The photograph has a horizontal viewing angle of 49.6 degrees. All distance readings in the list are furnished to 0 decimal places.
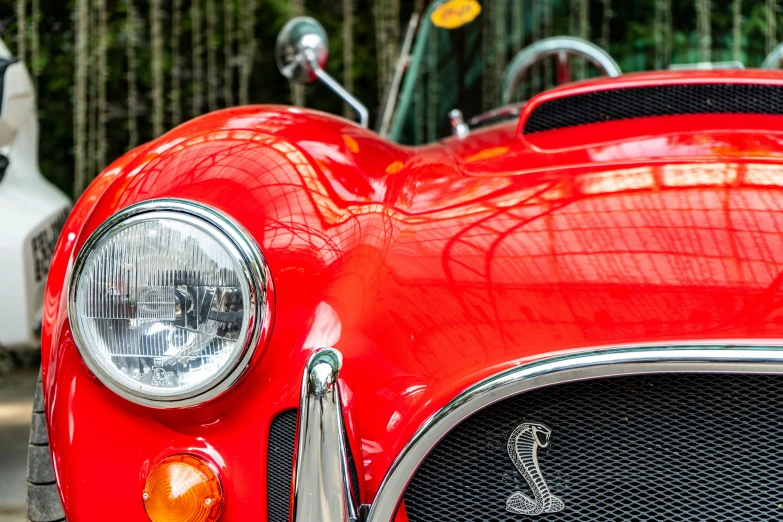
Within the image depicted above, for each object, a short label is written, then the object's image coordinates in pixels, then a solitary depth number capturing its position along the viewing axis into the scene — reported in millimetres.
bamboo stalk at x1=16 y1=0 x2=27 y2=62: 5758
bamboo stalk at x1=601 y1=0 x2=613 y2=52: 5477
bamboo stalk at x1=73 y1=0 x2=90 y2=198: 6039
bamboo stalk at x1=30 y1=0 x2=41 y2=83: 6129
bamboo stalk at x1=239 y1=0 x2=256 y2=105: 6379
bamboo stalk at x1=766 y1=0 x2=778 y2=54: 3412
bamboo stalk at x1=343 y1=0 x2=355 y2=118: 6523
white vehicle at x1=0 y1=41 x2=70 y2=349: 2439
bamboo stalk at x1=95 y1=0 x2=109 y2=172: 6205
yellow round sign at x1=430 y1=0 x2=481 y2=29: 2420
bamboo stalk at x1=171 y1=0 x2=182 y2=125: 6383
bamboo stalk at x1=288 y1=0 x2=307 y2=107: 6355
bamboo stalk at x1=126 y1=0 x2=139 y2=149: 6164
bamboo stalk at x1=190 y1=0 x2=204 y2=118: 6324
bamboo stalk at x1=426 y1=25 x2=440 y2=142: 2408
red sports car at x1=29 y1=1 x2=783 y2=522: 1033
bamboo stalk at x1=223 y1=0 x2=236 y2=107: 6301
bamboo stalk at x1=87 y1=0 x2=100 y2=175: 6278
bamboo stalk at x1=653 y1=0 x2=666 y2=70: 4126
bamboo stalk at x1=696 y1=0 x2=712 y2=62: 4580
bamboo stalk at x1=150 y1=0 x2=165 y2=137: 6234
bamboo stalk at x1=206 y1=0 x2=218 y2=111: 6359
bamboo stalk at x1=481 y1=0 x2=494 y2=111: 2531
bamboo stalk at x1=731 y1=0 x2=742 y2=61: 3227
